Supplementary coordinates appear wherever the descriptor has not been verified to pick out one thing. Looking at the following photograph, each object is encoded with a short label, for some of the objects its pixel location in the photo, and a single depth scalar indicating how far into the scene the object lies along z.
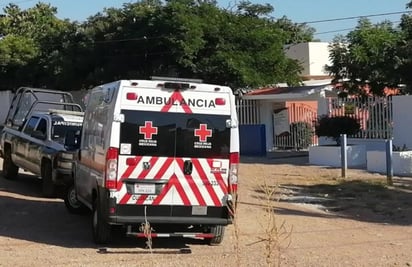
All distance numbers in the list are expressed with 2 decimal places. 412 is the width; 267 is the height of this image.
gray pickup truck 14.45
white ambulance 9.77
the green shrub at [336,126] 24.23
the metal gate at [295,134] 30.23
